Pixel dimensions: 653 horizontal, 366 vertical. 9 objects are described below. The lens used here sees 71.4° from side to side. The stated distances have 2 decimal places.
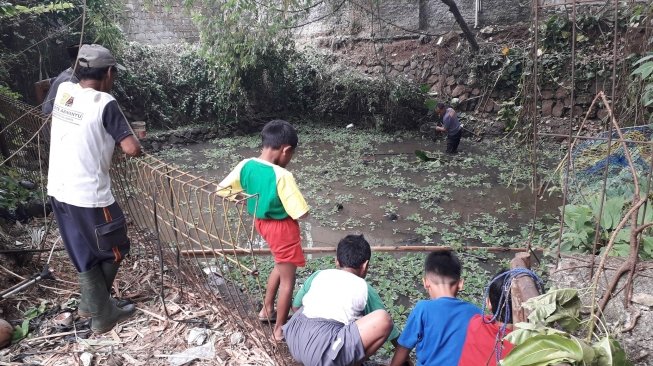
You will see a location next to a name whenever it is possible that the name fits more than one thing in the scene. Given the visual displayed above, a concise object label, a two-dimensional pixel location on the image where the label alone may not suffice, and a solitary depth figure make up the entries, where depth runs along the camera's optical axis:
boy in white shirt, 2.17
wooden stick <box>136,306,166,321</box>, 2.61
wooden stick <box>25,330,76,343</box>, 2.42
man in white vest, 2.31
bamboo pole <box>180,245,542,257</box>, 4.13
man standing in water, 8.90
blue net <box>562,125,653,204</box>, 3.67
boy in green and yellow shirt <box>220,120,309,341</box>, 2.49
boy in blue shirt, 2.11
